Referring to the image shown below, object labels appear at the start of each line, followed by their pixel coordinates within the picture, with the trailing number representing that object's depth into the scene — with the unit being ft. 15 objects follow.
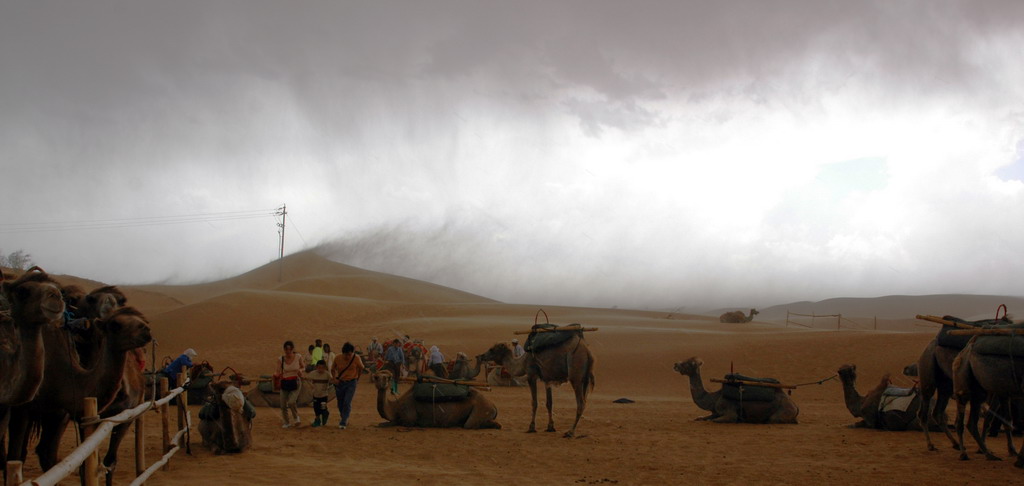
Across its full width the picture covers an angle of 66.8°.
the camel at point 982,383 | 37.19
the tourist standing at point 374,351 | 116.94
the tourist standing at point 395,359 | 96.02
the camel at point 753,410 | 60.13
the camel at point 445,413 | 55.26
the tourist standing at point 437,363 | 97.55
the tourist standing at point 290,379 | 54.65
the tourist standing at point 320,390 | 55.93
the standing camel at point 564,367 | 52.80
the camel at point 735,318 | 204.23
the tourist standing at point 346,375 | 55.88
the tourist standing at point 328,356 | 96.17
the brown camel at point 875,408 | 53.78
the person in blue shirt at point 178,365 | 60.75
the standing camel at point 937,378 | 43.60
